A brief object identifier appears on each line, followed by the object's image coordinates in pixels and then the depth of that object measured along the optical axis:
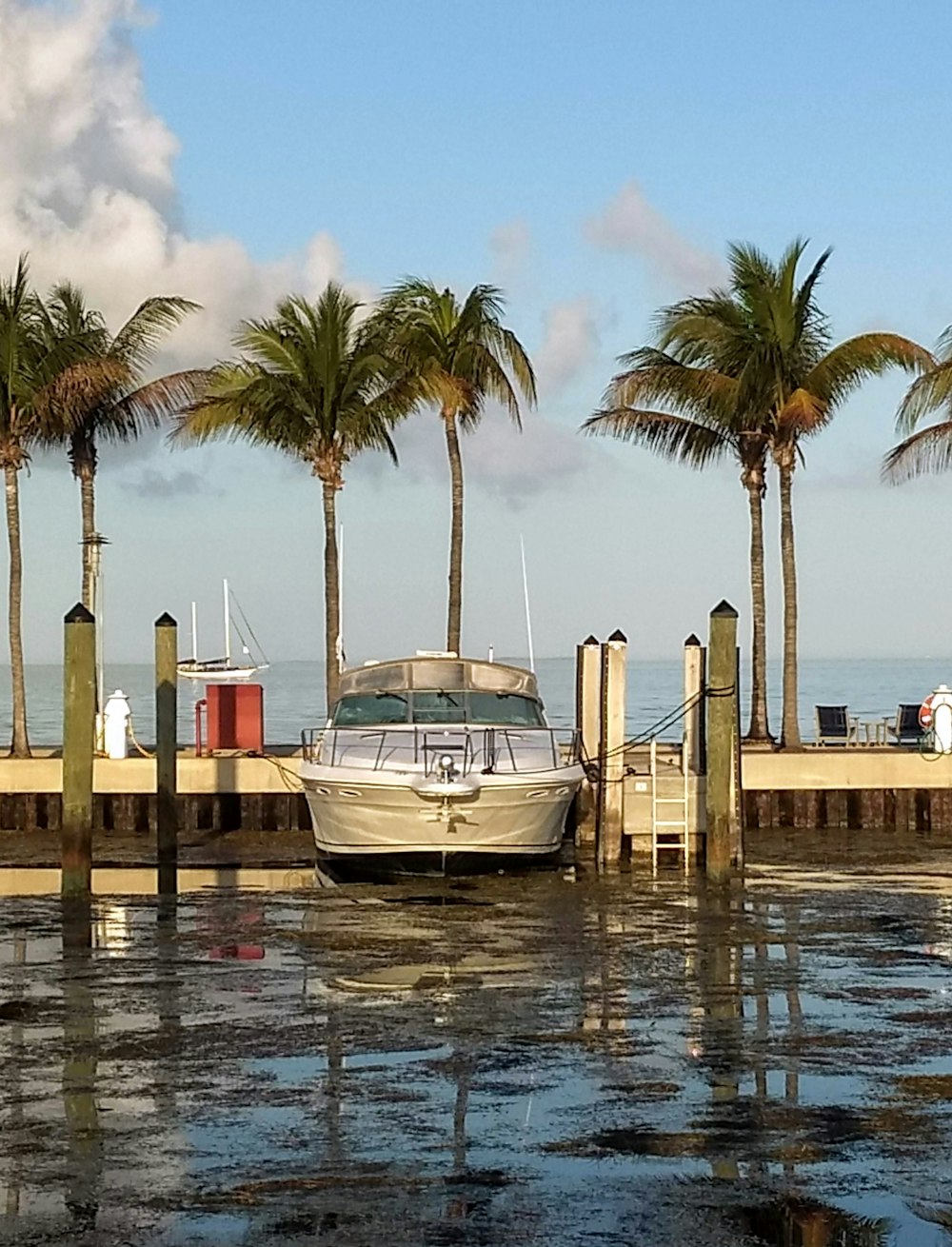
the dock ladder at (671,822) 24.78
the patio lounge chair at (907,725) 35.38
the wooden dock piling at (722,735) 22.03
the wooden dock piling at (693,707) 25.61
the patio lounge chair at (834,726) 35.88
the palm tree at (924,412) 33.19
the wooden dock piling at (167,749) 22.94
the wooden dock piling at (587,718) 26.80
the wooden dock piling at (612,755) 24.95
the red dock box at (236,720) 32.44
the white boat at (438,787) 22.39
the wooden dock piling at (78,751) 20.41
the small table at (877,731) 36.78
